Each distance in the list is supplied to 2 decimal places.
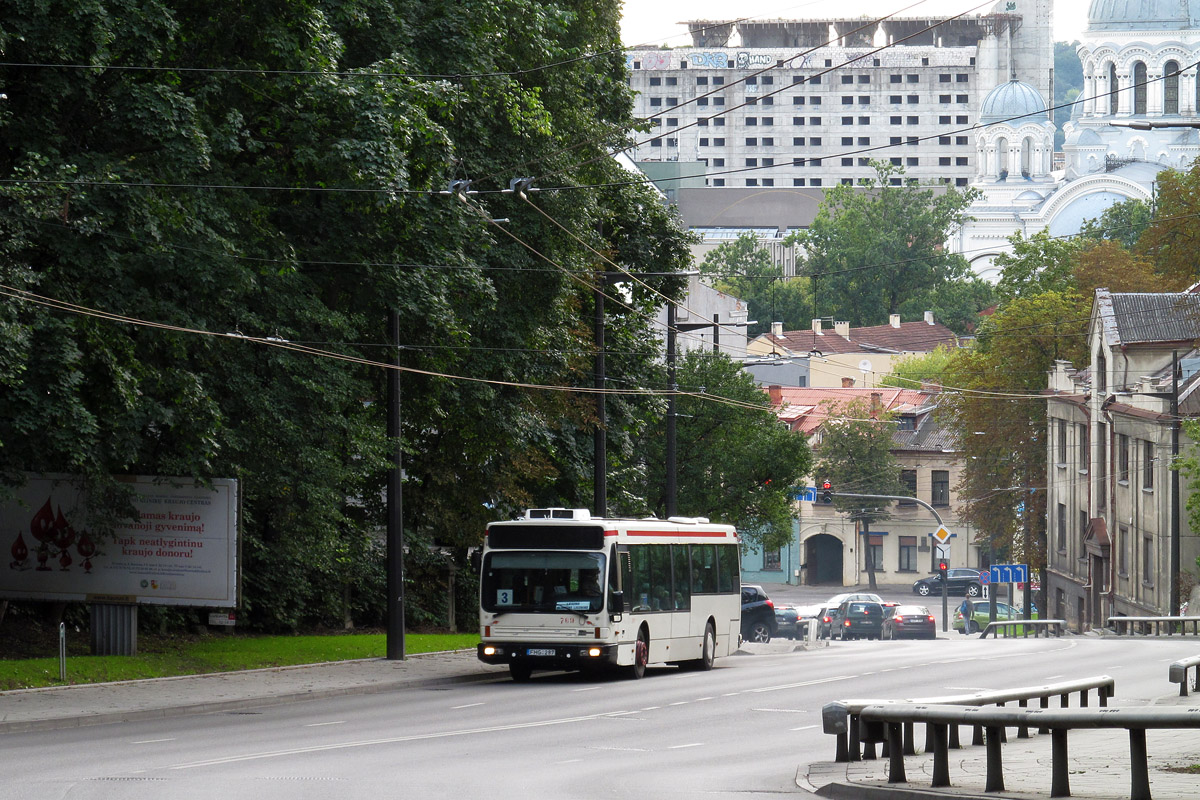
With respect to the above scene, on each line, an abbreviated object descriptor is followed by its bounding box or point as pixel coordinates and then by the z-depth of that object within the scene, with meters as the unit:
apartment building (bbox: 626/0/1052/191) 193.89
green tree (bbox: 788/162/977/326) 133.88
